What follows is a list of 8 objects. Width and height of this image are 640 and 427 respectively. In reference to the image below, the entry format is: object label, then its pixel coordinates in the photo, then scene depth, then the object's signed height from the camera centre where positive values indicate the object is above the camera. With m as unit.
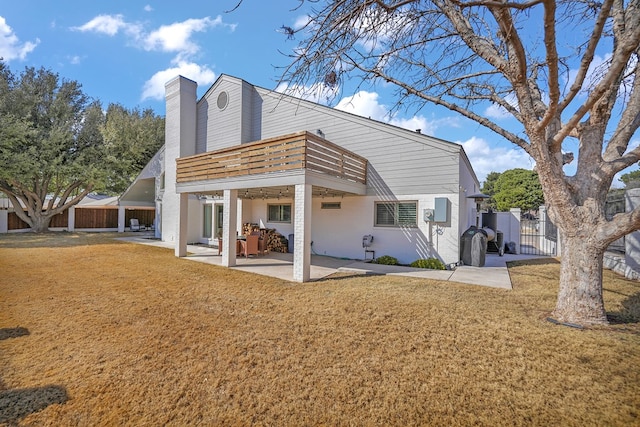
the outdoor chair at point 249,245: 10.25 -1.19
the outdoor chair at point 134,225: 22.23 -1.13
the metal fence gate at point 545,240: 12.69 -1.00
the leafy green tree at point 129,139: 18.11 +4.90
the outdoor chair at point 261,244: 10.84 -1.19
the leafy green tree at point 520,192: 36.28 +3.55
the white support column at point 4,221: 16.88 -0.78
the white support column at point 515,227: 13.18 -0.40
